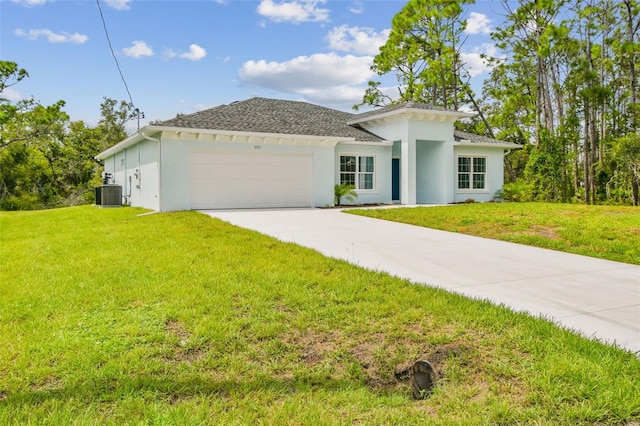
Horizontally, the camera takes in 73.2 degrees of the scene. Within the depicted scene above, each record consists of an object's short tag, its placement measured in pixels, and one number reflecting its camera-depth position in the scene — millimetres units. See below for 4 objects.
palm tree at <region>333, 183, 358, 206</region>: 17375
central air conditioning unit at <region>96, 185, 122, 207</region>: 18406
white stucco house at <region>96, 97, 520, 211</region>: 14930
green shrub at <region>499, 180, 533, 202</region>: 20156
